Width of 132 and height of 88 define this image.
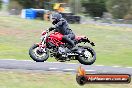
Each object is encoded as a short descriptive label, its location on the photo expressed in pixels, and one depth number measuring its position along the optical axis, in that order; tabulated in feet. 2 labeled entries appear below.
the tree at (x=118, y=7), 452.40
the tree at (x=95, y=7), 473.58
